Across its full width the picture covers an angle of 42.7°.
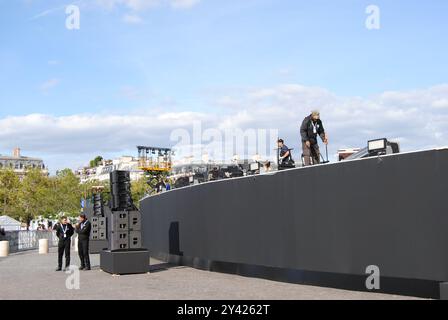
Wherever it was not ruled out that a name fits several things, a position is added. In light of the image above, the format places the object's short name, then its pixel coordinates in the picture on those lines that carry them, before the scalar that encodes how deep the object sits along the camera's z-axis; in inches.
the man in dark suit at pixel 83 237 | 718.5
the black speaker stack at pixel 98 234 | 1177.4
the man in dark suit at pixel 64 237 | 728.3
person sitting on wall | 586.6
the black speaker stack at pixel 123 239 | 651.5
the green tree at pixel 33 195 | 3275.1
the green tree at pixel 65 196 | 3184.1
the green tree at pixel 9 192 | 3282.5
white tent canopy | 1865.0
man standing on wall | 538.3
